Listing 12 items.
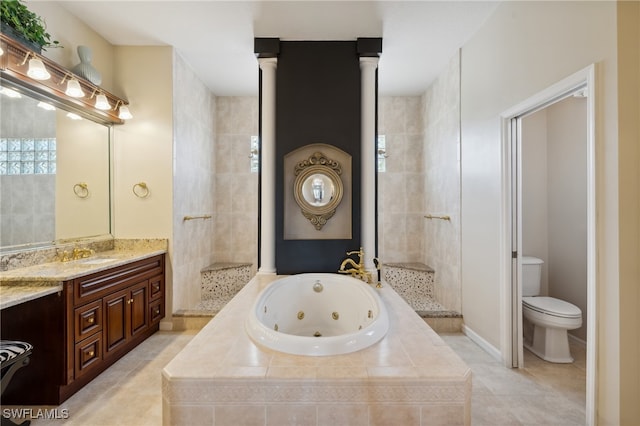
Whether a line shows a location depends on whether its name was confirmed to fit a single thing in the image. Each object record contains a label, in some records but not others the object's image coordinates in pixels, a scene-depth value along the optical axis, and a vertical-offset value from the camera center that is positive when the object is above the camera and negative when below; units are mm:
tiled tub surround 1222 -727
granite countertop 1706 -386
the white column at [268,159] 2936 +516
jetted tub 2071 -692
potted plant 1872 +1207
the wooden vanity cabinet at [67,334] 1888 -785
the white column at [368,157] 2918 +531
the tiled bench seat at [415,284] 3330 -874
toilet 2336 -849
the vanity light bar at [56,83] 1925 +941
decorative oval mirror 2945 +242
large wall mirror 2041 +307
